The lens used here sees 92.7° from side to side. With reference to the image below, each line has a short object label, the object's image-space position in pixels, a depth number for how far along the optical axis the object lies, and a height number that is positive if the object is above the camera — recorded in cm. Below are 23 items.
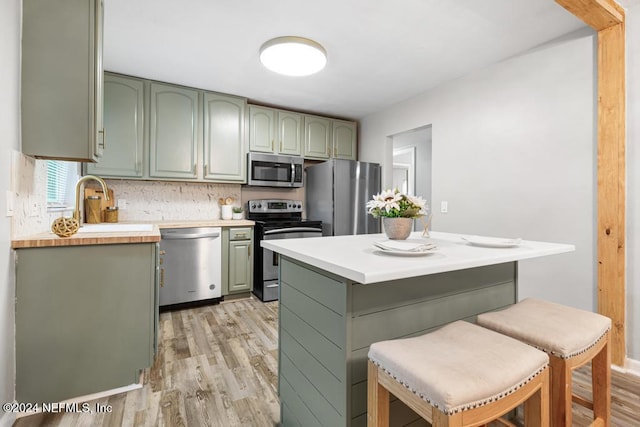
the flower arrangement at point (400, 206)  152 +4
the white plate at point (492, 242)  143 -14
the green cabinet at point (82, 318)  156 -58
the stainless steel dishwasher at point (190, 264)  308 -54
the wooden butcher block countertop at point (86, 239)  154 -15
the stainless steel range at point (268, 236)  347 -27
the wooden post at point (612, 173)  201 +29
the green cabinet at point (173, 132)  322 +87
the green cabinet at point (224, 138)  349 +87
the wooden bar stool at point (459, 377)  78 -45
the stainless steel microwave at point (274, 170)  375 +55
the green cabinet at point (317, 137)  418 +106
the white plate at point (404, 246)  122 -13
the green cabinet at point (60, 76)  158 +72
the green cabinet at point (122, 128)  301 +85
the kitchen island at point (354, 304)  107 -38
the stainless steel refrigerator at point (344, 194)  386 +25
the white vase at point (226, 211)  382 +2
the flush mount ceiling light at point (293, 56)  234 +125
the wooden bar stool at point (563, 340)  110 -46
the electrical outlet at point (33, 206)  175 +3
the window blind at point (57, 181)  229 +24
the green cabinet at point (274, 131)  380 +106
